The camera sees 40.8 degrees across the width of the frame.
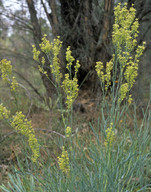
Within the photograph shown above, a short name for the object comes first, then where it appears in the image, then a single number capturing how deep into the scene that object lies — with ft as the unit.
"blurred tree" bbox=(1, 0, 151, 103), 14.10
